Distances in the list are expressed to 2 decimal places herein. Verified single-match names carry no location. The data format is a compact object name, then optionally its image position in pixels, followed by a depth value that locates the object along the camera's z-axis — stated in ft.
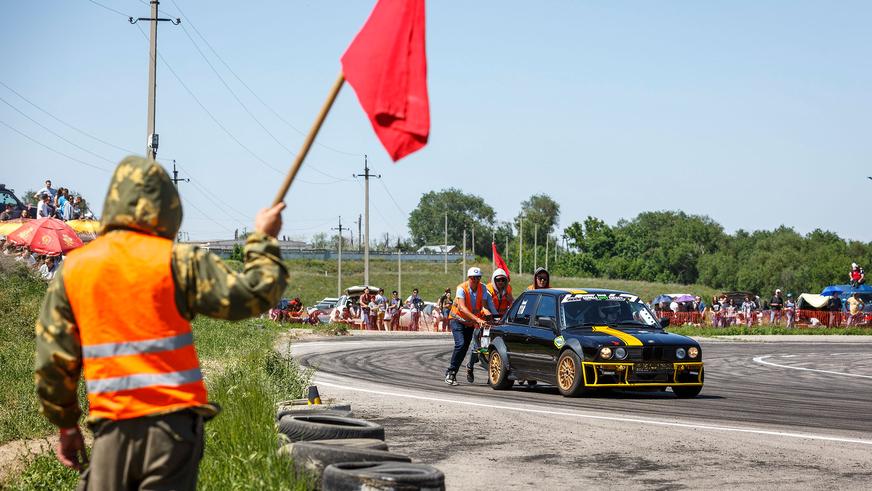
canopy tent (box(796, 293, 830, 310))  185.35
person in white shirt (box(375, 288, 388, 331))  157.42
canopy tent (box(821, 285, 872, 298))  189.06
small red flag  67.35
